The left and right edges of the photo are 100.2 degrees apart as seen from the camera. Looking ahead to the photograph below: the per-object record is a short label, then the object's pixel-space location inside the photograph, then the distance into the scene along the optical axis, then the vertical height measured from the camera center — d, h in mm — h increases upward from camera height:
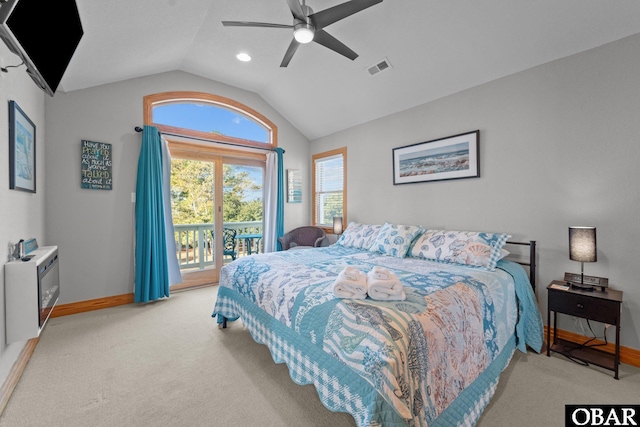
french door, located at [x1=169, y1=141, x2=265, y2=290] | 4117 +139
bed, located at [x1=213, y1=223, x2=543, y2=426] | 1225 -686
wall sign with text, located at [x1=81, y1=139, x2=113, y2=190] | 3227 +587
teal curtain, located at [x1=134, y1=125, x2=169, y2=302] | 3475 -174
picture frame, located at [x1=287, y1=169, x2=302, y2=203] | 5082 +486
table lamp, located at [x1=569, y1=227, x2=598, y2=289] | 2096 -297
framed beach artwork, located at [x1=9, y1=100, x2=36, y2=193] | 1994 +527
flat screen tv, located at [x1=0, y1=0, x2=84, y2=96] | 1284 +993
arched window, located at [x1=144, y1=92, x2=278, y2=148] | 3795 +1470
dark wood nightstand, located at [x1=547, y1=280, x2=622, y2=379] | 1945 -784
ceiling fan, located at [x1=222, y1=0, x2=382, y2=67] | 1910 +1454
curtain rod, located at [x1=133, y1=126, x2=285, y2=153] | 3504 +1106
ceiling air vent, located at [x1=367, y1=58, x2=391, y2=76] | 3139 +1739
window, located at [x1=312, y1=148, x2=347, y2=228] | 4695 +461
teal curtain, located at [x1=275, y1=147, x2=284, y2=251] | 4805 +185
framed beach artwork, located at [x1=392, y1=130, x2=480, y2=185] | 3049 +631
